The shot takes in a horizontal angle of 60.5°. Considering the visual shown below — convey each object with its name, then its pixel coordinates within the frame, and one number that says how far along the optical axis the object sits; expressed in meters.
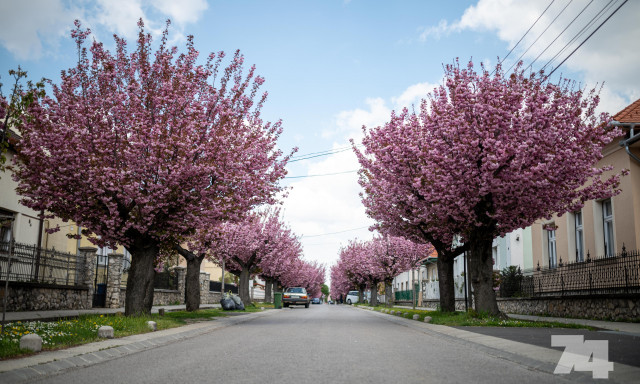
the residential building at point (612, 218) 19.06
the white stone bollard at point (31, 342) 8.15
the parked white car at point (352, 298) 80.93
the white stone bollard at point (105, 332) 10.76
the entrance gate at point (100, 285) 25.39
